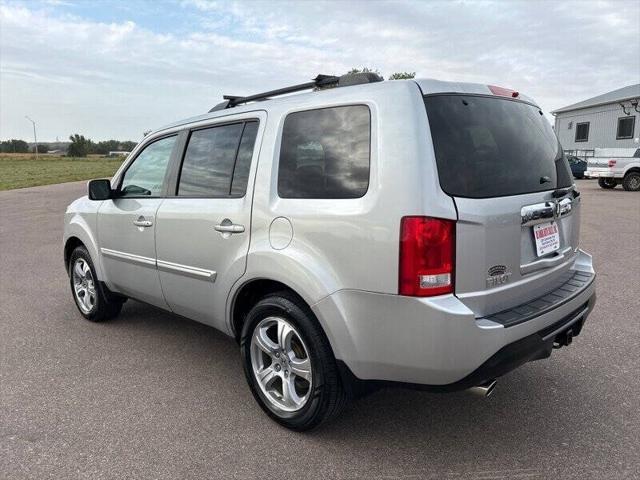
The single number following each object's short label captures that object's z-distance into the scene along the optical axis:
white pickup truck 19.78
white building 28.59
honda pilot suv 2.34
